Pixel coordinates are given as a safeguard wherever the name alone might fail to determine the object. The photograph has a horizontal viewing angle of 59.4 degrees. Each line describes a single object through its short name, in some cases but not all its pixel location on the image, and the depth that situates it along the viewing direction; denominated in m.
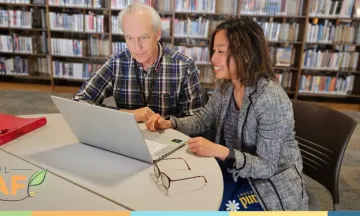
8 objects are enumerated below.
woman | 1.14
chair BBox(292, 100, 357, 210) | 1.28
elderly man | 1.77
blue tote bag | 1.20
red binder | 1.19
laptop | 0.94
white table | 0.84
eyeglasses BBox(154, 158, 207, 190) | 0.89
